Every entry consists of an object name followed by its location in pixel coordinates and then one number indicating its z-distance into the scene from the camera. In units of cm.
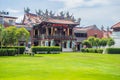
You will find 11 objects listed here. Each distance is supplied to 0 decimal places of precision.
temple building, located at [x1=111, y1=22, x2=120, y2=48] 6819
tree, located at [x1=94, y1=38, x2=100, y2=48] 6562
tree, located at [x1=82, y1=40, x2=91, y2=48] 6925
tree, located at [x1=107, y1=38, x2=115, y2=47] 6353
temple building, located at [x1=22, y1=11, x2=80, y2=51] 6950
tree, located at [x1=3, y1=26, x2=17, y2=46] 4447
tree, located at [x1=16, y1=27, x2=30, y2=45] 4506
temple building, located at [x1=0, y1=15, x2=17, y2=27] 6826
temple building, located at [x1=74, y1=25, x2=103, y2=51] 7994
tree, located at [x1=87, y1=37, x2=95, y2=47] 6641
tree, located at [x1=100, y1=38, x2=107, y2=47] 6519
